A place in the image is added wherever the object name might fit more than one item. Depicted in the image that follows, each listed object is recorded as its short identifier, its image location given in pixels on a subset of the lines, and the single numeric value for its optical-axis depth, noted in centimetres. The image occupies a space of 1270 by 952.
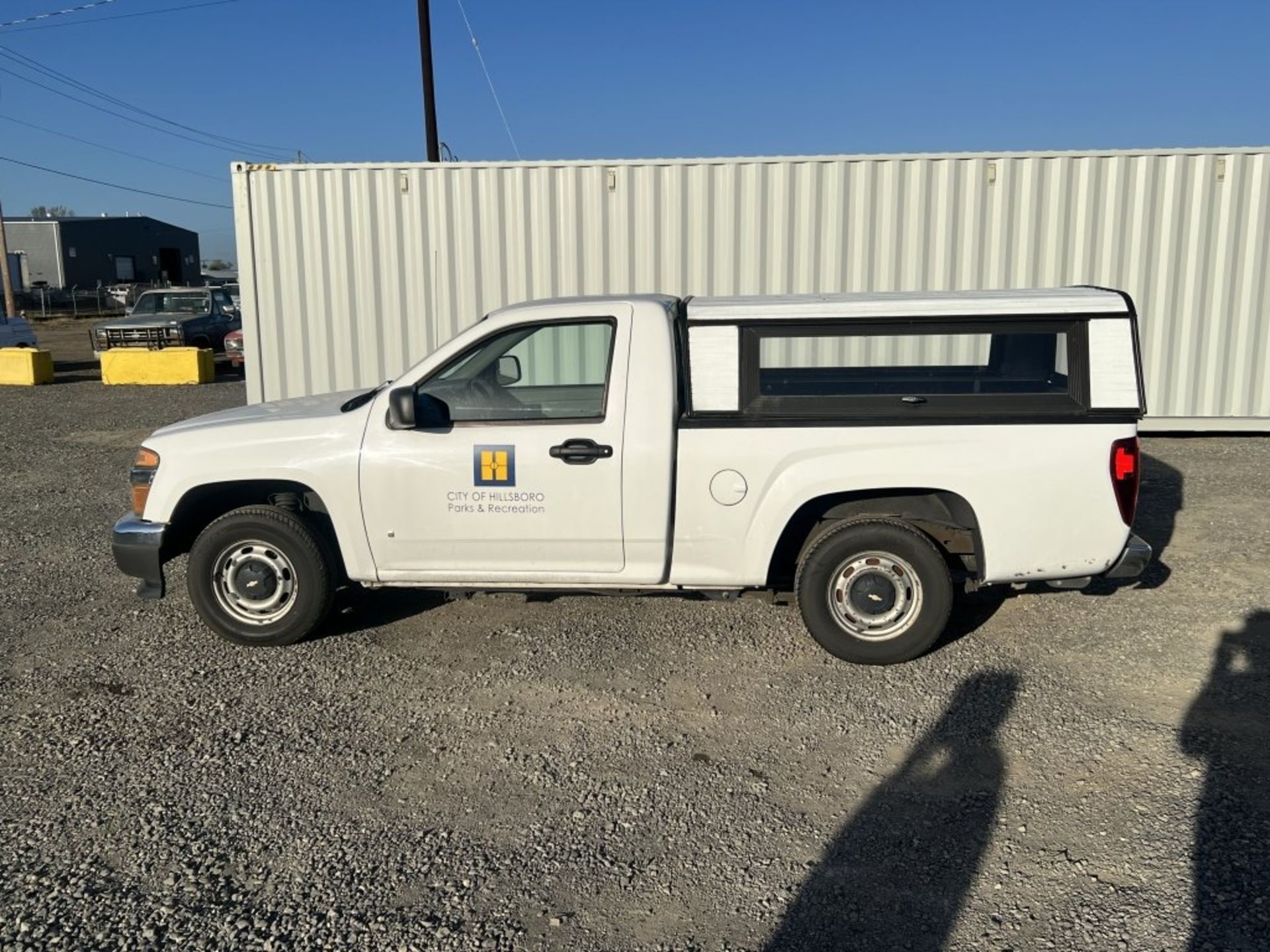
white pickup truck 493
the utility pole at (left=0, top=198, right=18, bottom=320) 3469
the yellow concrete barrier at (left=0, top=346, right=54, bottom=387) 1912
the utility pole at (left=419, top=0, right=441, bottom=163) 1950
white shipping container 1048
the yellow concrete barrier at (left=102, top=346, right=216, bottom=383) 1898
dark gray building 6138
